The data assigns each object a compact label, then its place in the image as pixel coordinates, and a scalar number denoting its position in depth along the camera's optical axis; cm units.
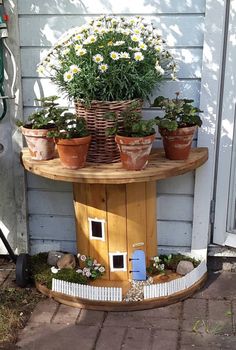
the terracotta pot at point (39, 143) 282
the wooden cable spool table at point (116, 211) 276
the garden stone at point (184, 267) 314
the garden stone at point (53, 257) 329
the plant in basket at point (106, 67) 265
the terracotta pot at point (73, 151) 267
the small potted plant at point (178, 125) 283
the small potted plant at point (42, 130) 282
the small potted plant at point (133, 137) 264
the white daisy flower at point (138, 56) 262
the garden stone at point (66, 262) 318
